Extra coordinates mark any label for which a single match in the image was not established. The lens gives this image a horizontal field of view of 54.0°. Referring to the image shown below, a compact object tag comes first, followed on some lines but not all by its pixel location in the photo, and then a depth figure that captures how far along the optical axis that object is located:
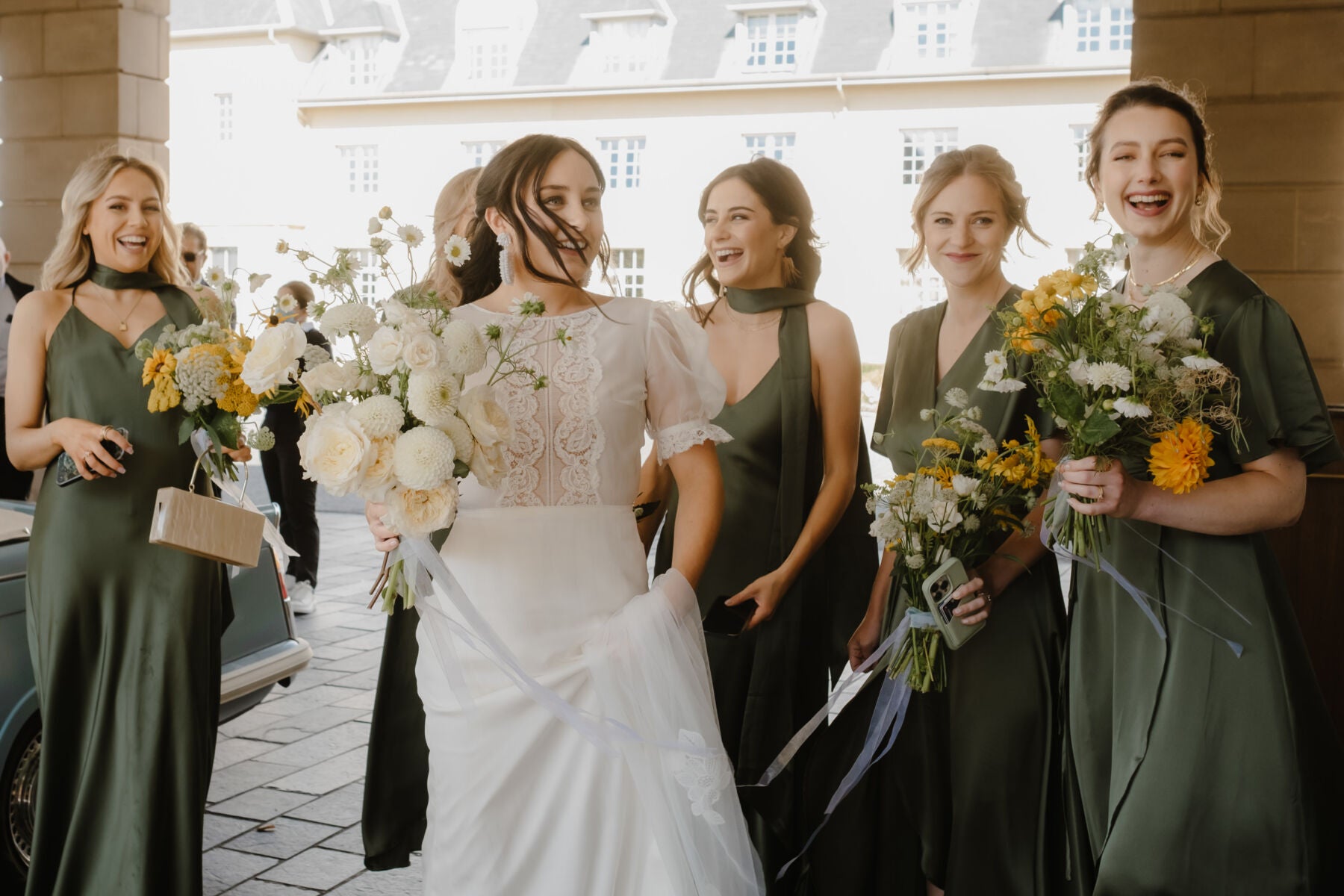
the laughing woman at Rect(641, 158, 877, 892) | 3.59
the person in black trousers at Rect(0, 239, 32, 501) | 7.05
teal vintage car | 3.99
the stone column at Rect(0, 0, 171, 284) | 7.83
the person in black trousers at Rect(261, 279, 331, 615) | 8.66
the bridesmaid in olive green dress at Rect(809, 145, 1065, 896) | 3.29
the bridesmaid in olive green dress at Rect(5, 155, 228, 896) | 3.71
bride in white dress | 2.64
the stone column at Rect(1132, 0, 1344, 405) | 5.31
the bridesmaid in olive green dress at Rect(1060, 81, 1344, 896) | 2.74
